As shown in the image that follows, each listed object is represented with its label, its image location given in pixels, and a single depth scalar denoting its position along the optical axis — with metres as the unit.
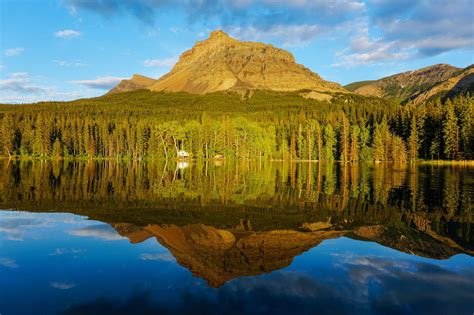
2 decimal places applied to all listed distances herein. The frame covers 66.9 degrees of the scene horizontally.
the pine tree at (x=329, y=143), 154.25
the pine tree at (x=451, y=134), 111.56
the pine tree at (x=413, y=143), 126.88
